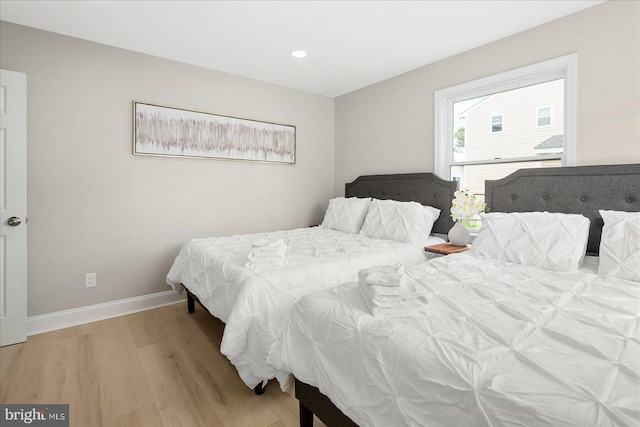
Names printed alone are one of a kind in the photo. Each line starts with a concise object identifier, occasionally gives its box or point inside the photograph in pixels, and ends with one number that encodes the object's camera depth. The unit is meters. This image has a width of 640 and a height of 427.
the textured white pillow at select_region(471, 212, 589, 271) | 1.95
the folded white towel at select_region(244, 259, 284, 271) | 2.02
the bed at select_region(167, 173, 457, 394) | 1.80
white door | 2.37
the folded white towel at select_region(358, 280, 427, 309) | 1.30
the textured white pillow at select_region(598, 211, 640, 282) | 1.71
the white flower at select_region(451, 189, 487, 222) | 2.75
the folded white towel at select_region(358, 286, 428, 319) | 1.25
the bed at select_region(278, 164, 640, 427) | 0.81
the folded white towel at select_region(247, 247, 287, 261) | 2.13
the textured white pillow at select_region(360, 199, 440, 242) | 2.91
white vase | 2.78
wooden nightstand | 2.61
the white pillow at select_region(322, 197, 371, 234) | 3.37
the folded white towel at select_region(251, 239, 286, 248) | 2.23
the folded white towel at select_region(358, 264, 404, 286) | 1.36
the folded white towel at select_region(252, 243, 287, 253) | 2.17
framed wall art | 3.08
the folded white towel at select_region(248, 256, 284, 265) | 2.11
